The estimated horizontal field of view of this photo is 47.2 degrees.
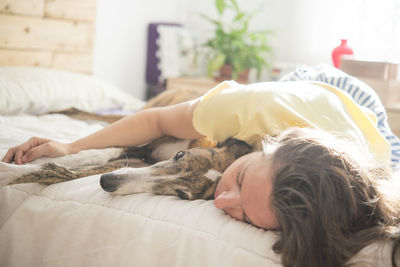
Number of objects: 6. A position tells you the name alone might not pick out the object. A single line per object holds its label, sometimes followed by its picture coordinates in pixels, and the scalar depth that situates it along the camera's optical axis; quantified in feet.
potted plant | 10.84
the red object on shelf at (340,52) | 7.24
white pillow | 6.73
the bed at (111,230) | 2.82
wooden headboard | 8.00
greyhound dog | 3.34
